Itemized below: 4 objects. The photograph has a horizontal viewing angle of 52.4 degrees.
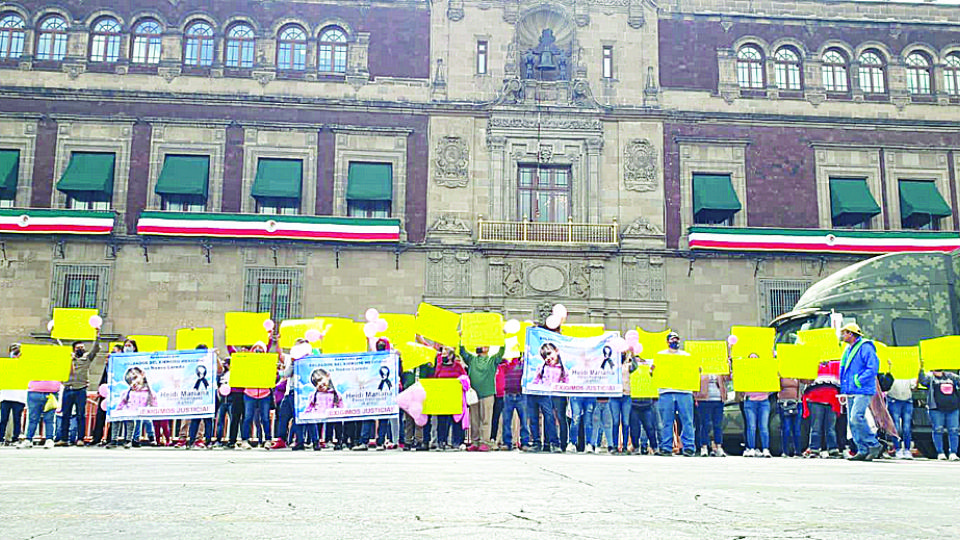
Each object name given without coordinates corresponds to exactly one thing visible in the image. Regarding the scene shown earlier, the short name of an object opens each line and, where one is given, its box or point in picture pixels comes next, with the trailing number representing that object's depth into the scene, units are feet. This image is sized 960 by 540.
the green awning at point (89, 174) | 93.25
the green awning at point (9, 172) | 93.91
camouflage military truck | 52.90
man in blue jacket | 39.63
